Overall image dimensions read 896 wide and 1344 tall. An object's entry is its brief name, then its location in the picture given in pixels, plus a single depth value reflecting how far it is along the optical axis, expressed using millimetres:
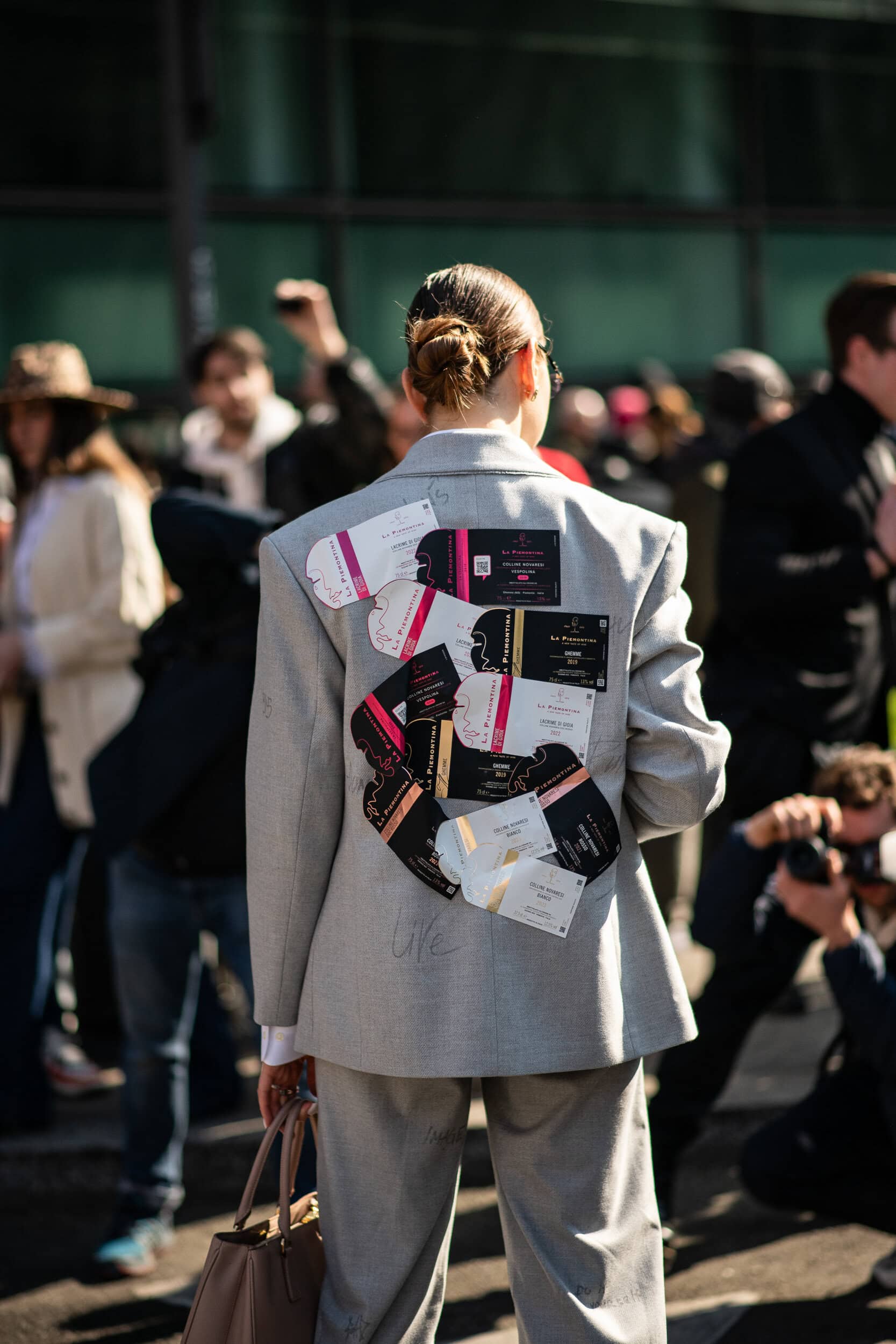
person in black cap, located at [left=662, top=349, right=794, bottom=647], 5879
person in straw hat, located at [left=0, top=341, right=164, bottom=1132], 4684
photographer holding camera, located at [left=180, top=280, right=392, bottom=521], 5105
